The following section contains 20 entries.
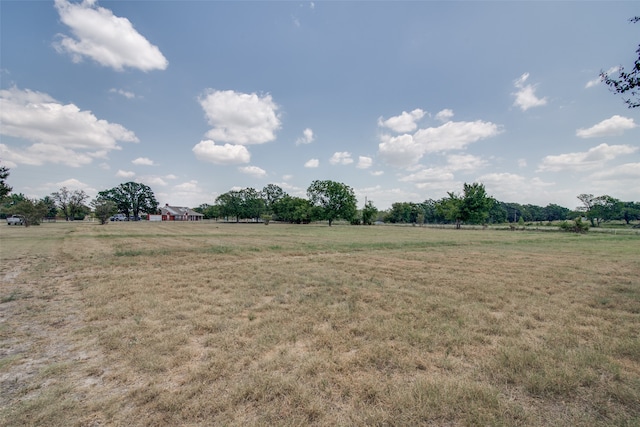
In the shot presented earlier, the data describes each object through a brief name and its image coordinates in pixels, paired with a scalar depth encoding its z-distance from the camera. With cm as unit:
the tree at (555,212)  13750
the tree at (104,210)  5456
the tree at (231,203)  8788
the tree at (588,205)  8994
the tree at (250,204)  8875
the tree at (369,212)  7938
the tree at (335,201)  6481
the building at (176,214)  11182
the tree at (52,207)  8880
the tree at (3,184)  2687
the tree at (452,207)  5847
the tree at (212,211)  9556
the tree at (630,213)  9821
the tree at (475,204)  5647
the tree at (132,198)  9950
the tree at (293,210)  6944
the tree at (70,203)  9031
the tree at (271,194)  10238
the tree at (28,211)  4448
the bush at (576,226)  4069
